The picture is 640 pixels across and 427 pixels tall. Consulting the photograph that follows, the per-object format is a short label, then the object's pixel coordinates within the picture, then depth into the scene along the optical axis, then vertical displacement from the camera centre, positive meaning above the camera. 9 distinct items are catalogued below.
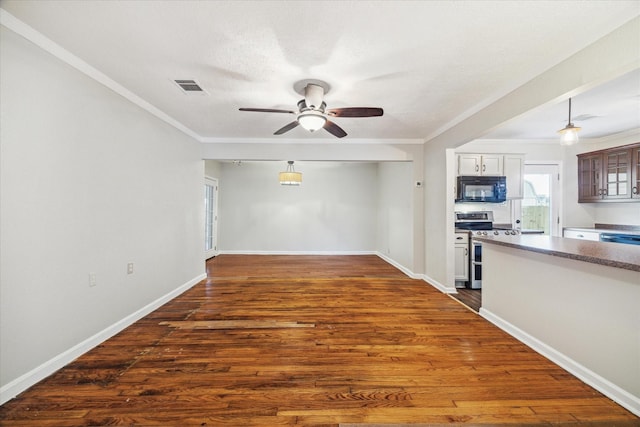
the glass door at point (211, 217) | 6.69 -0.09
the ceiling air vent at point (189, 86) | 2.51 +1.28
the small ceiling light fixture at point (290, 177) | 5.88 +0.84
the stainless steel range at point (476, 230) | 4.17 -0.26
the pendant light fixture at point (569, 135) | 2.76 +0.86
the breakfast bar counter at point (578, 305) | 1.67 -0.72
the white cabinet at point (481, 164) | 4.41 +0.86
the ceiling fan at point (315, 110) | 2.41 +0.98
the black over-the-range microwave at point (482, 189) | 4.37 +0.43
